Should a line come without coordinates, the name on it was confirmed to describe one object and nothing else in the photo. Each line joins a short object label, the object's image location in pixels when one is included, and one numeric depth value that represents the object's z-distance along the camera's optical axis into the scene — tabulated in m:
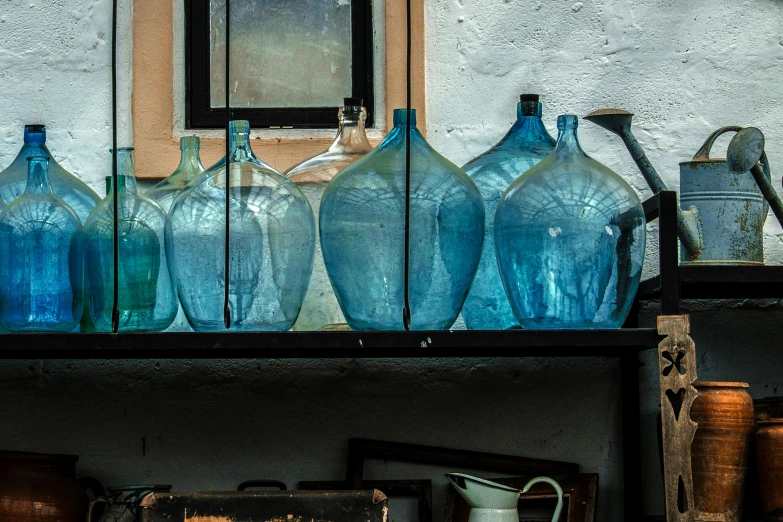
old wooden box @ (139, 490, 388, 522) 4.31
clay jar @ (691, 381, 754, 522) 4.34
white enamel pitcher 4.40
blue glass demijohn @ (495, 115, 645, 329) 4.29
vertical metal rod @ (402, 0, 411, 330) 4.22
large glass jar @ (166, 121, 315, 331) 4.34
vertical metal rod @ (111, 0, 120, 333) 4.27
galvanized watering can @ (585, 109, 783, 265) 4.46
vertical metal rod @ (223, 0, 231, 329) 4.23
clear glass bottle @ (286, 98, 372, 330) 4.54
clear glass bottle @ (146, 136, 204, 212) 4.64
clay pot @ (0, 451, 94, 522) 4.46
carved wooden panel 4.20
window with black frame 4.97
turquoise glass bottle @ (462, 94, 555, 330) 4.50
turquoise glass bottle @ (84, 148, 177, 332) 4.39
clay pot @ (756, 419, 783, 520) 4.34
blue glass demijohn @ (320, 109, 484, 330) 4.31
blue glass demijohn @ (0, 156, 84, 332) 4.37
